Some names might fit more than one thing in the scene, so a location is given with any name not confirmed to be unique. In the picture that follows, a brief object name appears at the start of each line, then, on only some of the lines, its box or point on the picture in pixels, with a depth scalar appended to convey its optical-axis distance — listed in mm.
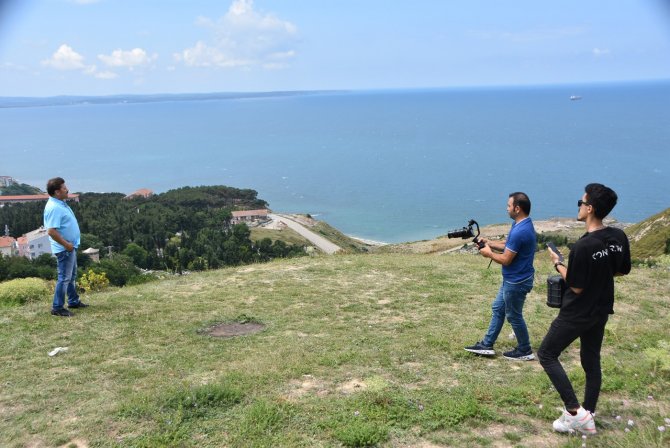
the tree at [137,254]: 67750
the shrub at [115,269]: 25847
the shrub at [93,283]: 12195
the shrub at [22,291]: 10141
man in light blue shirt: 7945
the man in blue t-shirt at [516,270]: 5820
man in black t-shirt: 4203
